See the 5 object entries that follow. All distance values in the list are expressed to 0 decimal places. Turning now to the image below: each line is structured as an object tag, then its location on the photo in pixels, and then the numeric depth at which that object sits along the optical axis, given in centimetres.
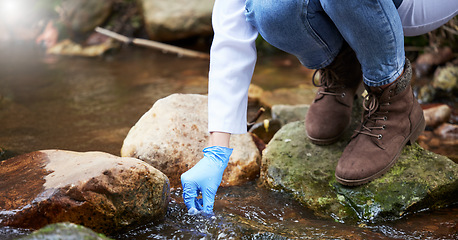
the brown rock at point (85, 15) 704
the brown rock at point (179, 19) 600
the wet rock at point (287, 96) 363
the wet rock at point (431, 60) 427
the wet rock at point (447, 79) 366
